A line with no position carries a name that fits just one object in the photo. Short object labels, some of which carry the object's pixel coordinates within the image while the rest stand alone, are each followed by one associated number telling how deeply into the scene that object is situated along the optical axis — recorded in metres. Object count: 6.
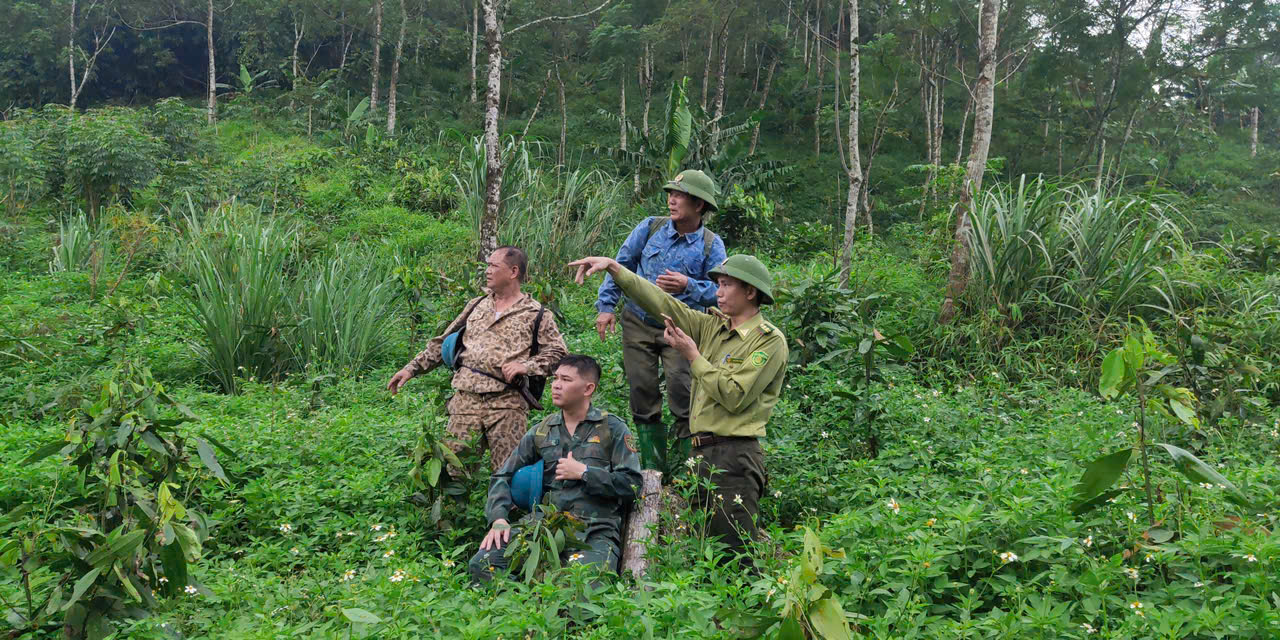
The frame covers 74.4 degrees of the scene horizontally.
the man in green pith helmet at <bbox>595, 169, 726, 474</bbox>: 4.94
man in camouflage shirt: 4.85
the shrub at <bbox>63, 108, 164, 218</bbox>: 14.08
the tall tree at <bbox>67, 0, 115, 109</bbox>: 30.06
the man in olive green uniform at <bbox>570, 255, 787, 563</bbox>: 3.90
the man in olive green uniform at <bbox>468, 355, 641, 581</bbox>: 4.01
